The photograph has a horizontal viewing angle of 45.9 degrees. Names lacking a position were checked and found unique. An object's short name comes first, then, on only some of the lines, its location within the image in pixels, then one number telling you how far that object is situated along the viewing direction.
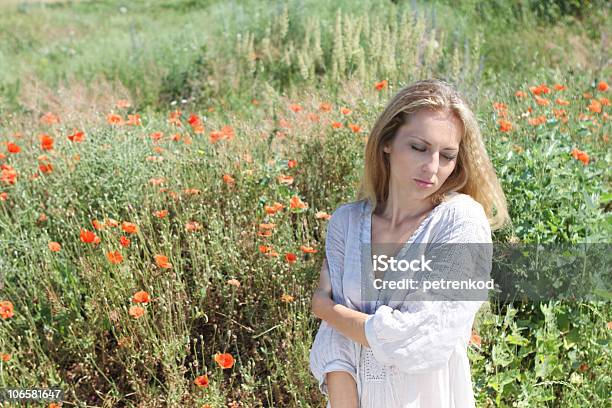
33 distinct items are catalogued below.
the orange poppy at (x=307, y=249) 2.53
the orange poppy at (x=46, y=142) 3.20
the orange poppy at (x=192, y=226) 2.70
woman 1.74
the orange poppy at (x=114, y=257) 2.49
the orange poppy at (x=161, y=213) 2.78
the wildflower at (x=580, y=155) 2.82
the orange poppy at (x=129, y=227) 2.57
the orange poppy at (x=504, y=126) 3.07
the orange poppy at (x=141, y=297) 2.37
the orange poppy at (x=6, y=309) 2.51
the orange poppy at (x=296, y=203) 2.83
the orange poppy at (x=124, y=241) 2.60
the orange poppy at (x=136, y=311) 2.37
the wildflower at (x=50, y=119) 3.75
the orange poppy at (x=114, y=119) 3.46
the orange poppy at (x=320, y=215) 2.77
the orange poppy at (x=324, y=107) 3.62
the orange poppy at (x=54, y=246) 2.71
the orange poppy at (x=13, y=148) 3.26
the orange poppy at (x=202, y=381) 2.21
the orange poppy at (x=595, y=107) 3.36
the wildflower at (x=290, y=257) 2.53
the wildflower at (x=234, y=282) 2.50
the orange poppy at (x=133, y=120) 3.57
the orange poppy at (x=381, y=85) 3.61
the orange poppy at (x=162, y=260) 2.50
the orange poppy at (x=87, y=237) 2.59
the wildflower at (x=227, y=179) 3.01
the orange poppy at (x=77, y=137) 3.27
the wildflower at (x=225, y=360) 2.27
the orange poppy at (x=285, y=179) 3.01
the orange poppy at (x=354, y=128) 3.26
